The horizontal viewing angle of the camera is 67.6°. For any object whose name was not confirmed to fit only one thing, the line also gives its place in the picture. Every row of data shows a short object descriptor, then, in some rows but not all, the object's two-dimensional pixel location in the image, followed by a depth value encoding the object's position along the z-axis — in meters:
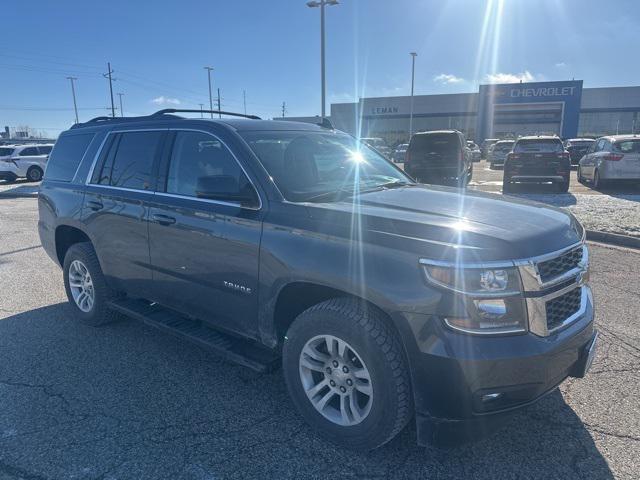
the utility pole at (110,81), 58.46
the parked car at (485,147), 40.36
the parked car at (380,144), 32.78
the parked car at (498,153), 28.22
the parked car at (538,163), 13.88
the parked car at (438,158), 14.38
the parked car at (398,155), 34.19
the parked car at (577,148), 28.91
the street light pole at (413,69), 50.17
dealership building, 52.50
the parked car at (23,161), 23.02
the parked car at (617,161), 13.84
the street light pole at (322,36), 19.47
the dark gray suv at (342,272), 2.37
